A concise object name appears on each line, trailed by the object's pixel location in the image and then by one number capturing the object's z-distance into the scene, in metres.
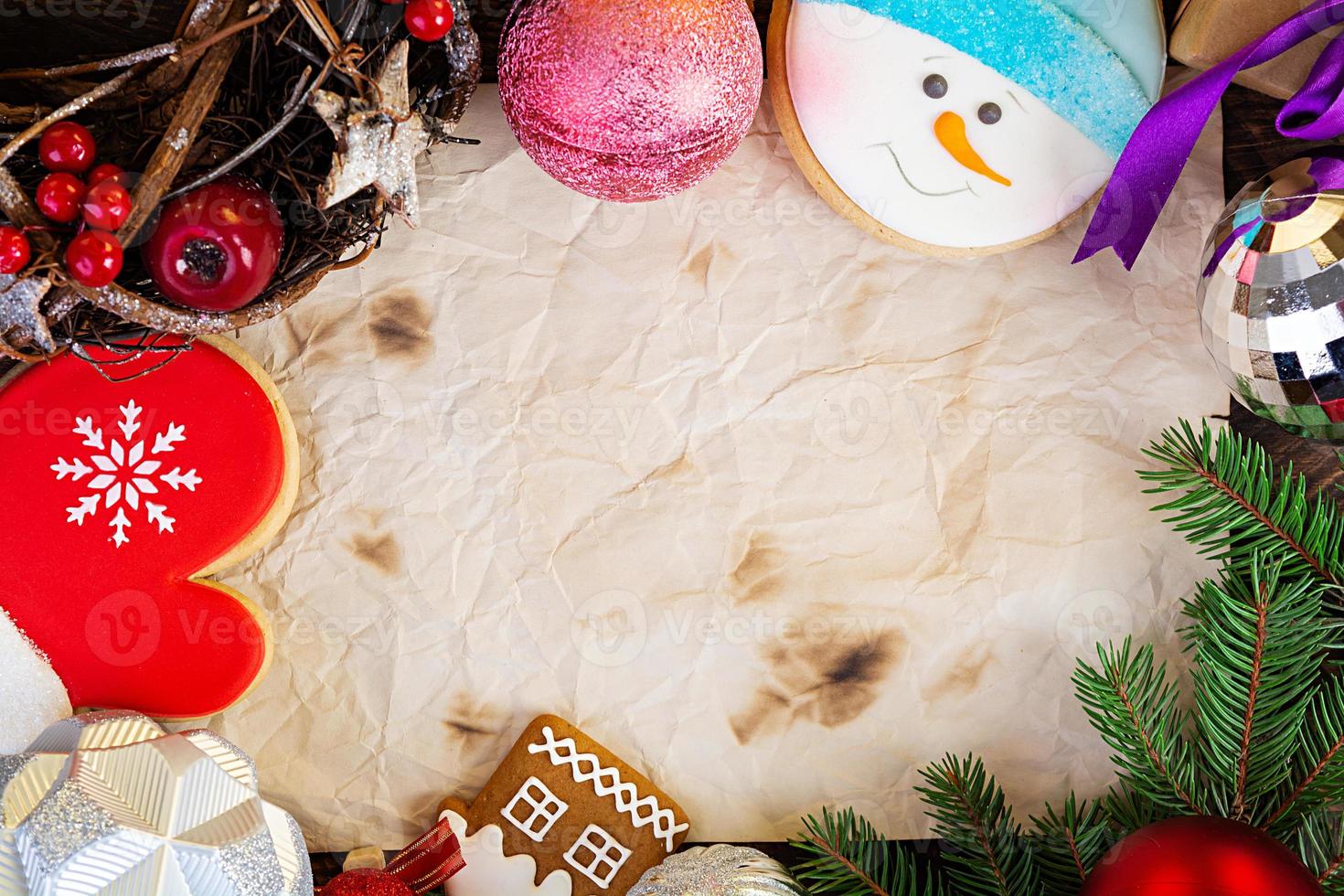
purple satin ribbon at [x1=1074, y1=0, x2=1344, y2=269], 0.33
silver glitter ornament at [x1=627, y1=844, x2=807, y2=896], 0.34
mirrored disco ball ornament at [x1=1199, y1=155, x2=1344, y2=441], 0.32
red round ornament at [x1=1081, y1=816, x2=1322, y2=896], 0.30
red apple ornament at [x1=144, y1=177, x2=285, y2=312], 0.29
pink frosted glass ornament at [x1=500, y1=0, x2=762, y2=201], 0.31
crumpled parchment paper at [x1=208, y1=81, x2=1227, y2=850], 0.38
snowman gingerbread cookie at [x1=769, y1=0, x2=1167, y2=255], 0.35
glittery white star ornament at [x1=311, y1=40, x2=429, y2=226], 0.29
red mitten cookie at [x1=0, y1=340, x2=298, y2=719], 0.36
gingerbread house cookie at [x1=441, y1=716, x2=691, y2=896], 0.37
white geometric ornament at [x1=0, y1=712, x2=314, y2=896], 0.30
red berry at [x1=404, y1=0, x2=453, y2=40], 0.30
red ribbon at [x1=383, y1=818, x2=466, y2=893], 0.37
